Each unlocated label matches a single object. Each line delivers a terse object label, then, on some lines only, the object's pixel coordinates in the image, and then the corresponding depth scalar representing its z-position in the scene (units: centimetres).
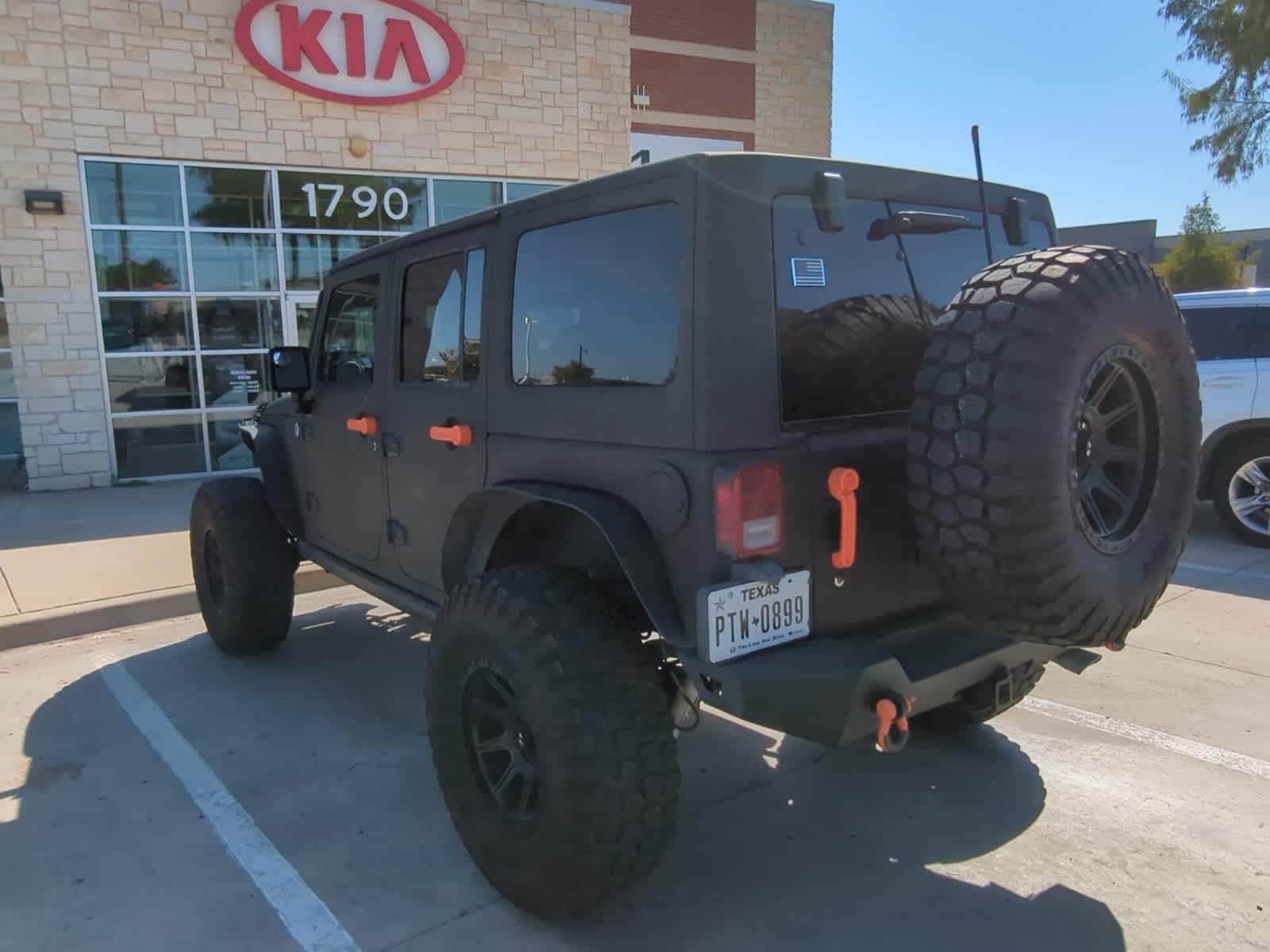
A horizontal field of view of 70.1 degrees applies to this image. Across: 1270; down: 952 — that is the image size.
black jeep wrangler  218
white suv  700
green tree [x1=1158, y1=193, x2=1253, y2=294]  3011
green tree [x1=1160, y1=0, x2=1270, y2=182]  2342
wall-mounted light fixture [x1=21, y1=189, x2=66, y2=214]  950
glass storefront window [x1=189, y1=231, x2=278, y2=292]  1069
